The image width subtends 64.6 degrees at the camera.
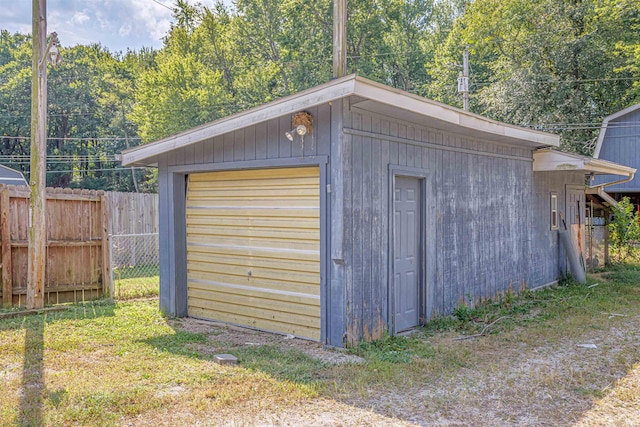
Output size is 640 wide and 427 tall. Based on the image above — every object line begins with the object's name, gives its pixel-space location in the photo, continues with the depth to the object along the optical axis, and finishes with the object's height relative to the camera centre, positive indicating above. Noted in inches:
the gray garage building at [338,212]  205.9 +3.2
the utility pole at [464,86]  599.5 +159.1
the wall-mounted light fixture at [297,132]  207.9 +36.6
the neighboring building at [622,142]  684.7 +100.5
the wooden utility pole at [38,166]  280.2 +31.4
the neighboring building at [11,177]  571.8 +53.0
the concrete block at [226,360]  185.9 -51.5
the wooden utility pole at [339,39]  227.1 +80.8
